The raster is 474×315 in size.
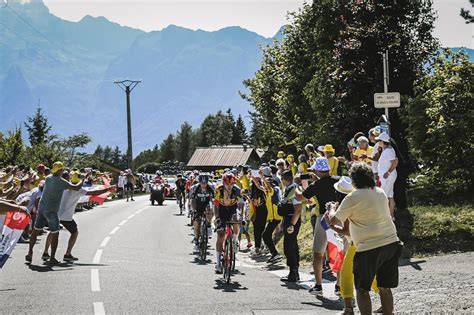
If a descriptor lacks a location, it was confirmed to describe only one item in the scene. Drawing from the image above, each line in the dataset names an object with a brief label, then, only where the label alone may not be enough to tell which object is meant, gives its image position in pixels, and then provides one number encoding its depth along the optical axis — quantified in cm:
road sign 1337
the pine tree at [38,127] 8250
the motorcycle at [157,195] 4012
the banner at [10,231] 1150
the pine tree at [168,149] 17391
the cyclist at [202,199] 1473
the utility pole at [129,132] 5834
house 11125
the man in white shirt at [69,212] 1433
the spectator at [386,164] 1274
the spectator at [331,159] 1322
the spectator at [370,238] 707
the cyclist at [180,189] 3048
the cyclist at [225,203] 1238
